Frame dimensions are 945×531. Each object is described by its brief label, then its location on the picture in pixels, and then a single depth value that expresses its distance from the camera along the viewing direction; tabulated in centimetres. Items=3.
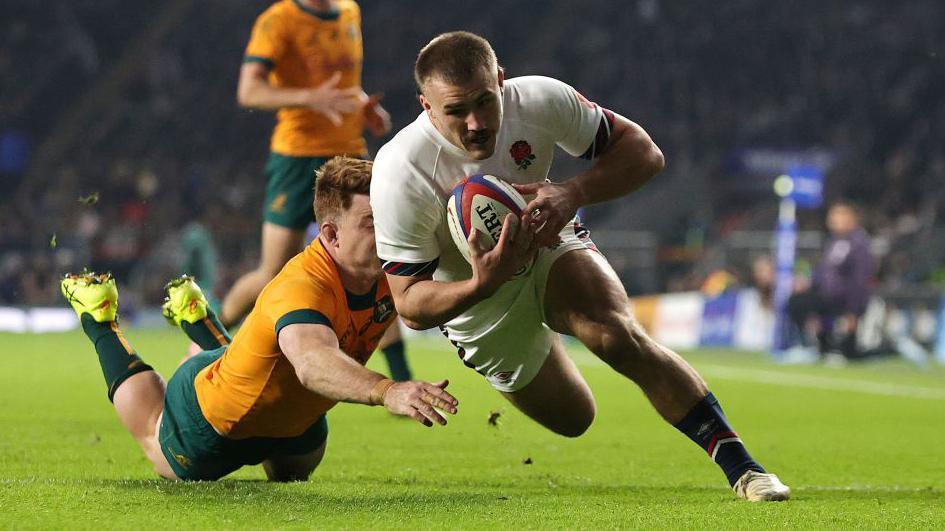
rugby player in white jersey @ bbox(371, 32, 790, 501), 893
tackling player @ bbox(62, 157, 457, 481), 898
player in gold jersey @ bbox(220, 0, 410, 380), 1561
